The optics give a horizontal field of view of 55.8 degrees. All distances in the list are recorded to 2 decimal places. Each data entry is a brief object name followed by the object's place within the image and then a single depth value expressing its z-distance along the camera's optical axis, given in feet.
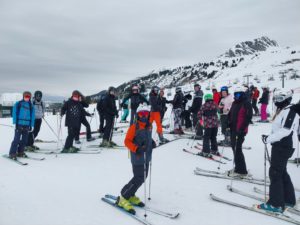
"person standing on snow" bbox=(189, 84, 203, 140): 34.83
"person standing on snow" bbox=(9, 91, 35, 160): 25.03
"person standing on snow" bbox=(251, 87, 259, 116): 53.26
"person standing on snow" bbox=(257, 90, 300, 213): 13.85
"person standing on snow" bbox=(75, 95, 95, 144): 32.37
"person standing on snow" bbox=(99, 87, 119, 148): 31.55
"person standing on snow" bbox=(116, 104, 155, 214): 14.79
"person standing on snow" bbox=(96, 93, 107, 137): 34.80
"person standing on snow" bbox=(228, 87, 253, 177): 19.90
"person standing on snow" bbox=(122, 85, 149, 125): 31.68
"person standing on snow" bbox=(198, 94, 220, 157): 26.48
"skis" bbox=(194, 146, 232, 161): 30.28
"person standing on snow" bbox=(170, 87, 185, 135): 38.40
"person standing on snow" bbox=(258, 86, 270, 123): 47.50
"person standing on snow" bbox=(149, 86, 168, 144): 31.91
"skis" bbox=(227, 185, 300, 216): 14.69
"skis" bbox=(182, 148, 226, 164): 25.46
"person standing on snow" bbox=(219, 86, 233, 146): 30.96
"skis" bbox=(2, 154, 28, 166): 23.47
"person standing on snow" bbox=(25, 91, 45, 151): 29.37
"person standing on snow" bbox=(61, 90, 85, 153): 28.66
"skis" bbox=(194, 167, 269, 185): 20.02
